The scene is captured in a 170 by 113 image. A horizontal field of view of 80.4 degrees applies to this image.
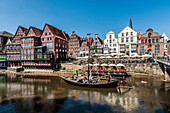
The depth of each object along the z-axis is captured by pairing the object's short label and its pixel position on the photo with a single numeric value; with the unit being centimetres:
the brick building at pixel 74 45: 6676
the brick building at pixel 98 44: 6147
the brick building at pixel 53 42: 5325
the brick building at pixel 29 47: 5316
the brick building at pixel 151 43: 5119
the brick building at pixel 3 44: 5947
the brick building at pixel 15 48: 5746
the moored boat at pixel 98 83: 2630
